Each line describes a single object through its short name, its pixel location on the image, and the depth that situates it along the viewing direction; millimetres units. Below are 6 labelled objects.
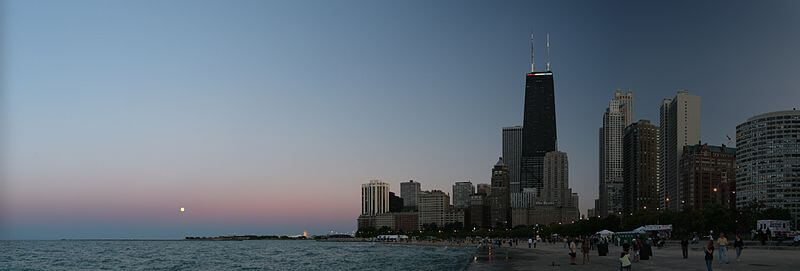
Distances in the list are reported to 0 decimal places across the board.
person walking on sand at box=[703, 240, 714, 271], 31844
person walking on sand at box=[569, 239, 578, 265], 46844
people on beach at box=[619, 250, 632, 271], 30188
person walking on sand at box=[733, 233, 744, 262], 41812
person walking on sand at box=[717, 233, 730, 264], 39062
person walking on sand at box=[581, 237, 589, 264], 48312
